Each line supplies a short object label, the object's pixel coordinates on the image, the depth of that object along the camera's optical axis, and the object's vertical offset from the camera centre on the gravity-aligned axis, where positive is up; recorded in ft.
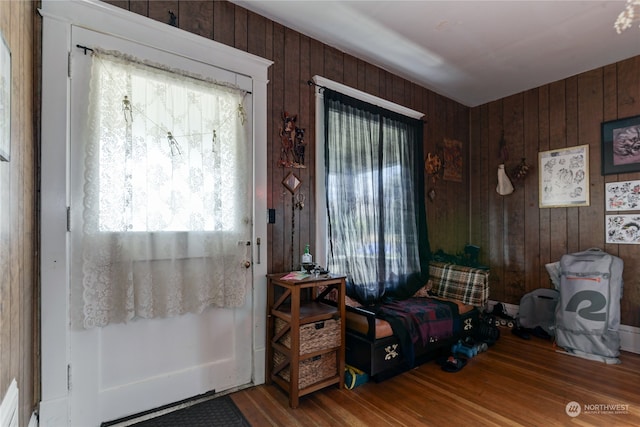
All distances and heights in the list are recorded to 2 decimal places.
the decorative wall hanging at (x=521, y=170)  12.00 +1.66
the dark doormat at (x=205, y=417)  5.99 -3.93
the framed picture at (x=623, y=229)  9.67 -0.48
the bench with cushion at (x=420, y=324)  7.64 -2.88
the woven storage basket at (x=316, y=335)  6.78 -2.67
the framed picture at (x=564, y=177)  10.77 +1.29
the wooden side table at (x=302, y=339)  6.64 -2.74
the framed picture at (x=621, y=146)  9.73 +2.12
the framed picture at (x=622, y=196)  9.66 +0.55
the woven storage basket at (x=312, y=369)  6.82 -3.42
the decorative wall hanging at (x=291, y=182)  8.15 +0.81
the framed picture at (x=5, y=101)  3.46 +1.28
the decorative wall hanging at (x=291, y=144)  8.18 +1.83
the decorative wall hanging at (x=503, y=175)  12.42 +1.50
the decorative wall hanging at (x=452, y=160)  12.82 +2.18
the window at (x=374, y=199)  9.04 +0.44
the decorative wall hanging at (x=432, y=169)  12.06 +1.71
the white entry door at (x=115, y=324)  5.32 -1.96
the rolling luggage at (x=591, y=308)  9.02 -2.76
